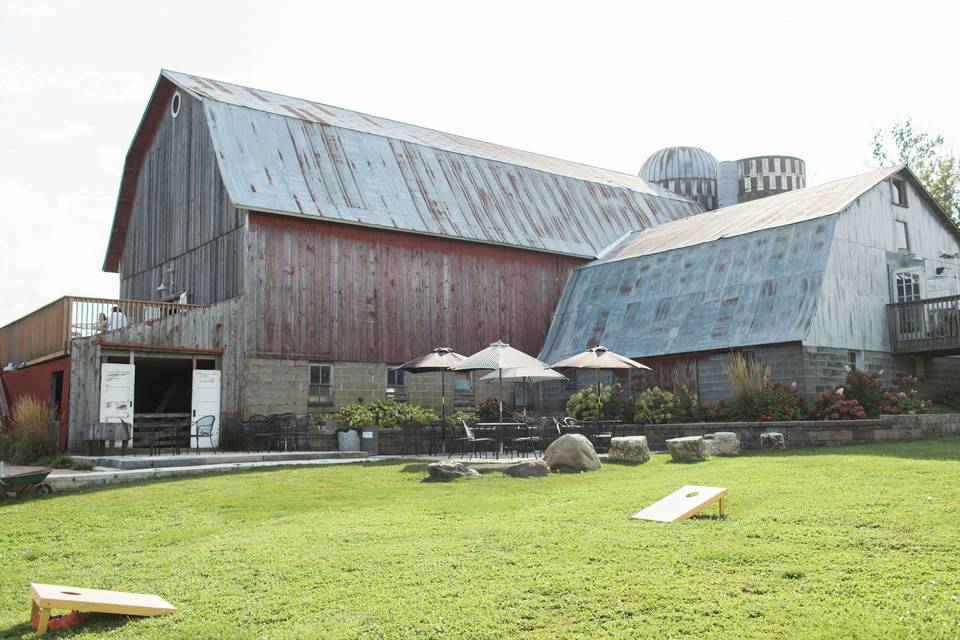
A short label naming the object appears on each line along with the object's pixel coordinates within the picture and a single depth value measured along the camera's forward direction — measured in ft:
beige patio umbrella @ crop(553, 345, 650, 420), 57.72
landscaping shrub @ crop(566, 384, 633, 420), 66.12
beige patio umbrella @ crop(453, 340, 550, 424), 55.77
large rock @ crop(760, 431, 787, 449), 51.83
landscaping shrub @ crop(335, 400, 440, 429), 61.87
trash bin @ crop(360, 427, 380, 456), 59.16
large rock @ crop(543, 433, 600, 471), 43.86
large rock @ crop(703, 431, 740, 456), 50.31
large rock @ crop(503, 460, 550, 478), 42.50
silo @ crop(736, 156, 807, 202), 132.57
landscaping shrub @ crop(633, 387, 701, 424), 61.82
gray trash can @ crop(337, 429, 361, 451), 59.41
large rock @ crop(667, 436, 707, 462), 46.29
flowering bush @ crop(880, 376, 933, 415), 58.70
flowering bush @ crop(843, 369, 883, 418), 59.71
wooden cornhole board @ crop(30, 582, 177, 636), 19.95
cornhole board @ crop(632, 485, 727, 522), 27.50
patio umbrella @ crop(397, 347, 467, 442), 59.77
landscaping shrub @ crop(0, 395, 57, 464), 57.67
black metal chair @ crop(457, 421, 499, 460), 58.75
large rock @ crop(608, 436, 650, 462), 47.65
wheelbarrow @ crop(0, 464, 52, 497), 39.11
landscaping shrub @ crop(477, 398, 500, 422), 73.20
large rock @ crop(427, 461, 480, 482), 42.70
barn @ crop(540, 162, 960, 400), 67.31
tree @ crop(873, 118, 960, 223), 125.18
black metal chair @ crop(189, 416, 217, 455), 62.67
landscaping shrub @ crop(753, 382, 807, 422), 57.26
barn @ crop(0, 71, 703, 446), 67.92
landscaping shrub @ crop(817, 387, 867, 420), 56.44
